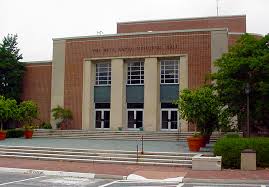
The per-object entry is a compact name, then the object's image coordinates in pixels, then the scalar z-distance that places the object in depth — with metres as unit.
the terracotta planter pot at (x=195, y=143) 22.86
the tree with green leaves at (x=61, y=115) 41.66
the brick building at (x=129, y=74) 39.38
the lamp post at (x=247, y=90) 21.68
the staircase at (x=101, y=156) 20.62
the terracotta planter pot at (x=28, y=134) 35.56
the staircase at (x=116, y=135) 34.56
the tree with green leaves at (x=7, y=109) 34.10
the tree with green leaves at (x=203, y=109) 23.86
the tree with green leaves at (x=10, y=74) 45.19
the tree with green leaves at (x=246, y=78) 22.75
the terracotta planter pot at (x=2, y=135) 33.08
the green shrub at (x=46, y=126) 41.97
